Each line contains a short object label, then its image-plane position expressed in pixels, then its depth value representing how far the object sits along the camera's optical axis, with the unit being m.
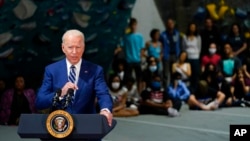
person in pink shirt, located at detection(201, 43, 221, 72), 13.87
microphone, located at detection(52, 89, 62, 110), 3.67
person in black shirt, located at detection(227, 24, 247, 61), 14.30
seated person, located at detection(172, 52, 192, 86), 13.77
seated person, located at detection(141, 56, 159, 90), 13.45
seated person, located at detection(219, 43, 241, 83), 13.79
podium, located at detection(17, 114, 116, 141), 3.49
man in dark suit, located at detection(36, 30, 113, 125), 3.85
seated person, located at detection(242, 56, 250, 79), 13.87
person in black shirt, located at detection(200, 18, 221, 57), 14.30
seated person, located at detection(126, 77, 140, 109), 12.05
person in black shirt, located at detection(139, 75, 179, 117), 11.59
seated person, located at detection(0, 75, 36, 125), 10.36
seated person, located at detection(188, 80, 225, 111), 12.37
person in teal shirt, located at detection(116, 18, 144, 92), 13.43
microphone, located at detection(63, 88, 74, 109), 3.67
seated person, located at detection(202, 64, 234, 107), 12.87
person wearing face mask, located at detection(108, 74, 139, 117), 11.43
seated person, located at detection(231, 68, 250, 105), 13.37
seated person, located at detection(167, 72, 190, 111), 12.15
